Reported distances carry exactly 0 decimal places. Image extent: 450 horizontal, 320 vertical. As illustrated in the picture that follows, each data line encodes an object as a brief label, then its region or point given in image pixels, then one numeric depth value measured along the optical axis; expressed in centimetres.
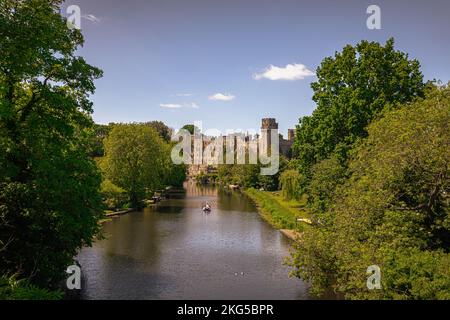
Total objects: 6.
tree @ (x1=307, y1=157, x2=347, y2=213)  3609
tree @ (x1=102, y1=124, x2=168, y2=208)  6794
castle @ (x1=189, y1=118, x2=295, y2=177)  16124
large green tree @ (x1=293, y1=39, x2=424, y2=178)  3725
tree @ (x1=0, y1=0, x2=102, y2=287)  1912
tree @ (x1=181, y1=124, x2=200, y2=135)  16941
